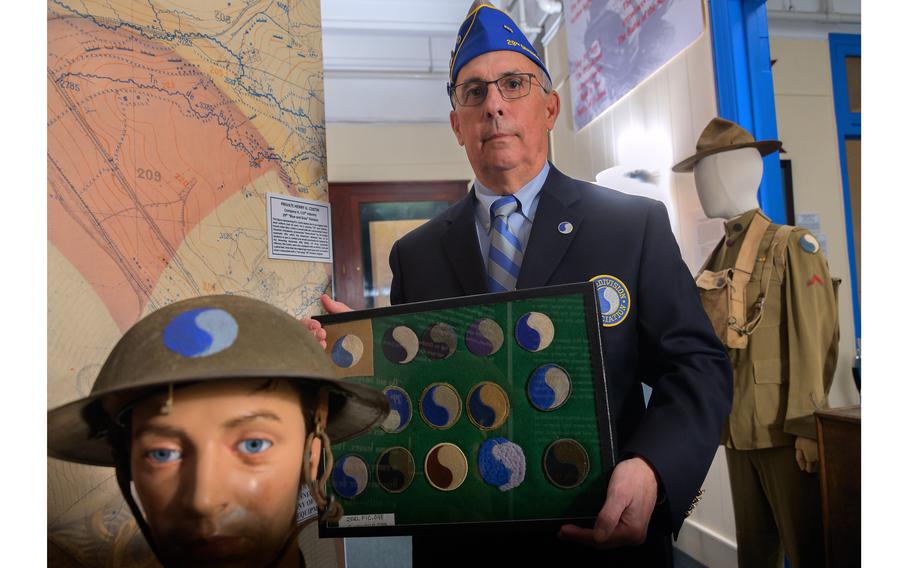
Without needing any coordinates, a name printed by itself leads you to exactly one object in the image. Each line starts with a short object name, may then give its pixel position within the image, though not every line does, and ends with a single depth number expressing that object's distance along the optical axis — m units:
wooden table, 1.84
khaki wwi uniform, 2.19
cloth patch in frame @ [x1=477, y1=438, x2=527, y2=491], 1.06
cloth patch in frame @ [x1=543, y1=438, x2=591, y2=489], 1.04
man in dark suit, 1.16
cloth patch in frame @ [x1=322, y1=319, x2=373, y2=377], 1.16
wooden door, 6.16
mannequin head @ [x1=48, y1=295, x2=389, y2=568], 0.76
